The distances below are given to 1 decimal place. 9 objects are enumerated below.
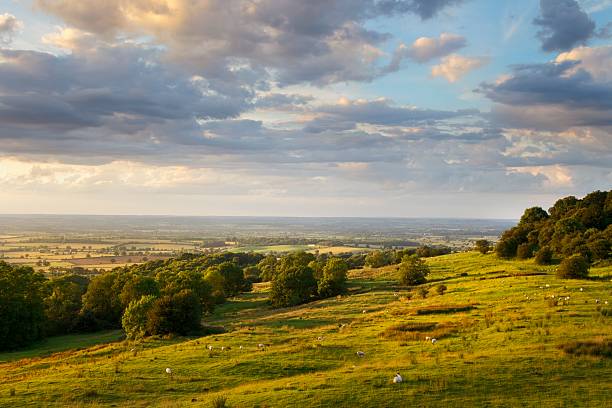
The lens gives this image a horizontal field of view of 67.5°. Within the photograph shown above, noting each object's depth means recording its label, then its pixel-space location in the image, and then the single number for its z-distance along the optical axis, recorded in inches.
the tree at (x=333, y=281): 3272.6
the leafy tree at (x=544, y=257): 3203.7
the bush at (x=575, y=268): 2347.4
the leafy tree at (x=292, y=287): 3149.6
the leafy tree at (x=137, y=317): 2041.1
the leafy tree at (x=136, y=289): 2945.4
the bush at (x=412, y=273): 3186.5
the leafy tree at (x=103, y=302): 3132.4
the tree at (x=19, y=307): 2317.9
